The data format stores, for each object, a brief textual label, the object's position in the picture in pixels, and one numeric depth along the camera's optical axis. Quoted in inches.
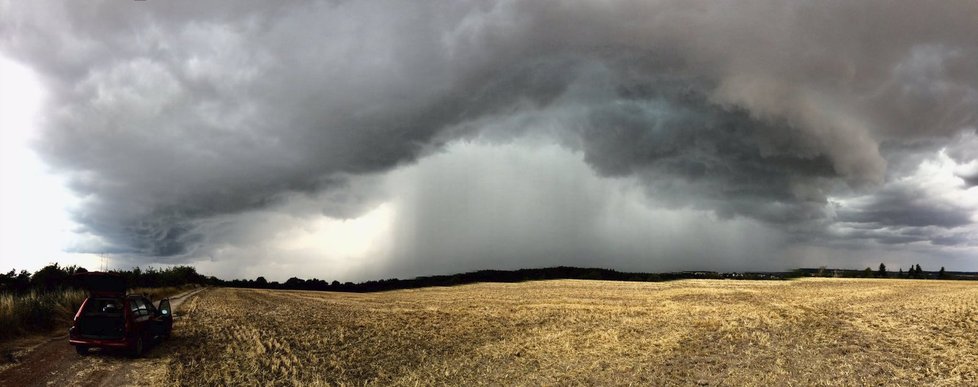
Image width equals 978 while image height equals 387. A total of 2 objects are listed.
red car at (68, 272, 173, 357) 843.4
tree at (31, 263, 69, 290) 1847.9
